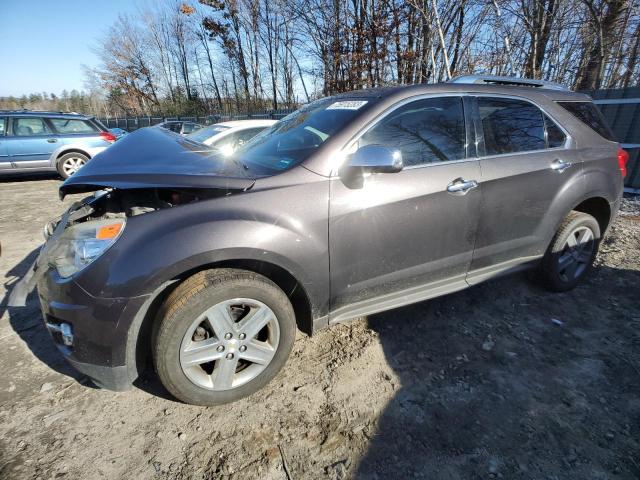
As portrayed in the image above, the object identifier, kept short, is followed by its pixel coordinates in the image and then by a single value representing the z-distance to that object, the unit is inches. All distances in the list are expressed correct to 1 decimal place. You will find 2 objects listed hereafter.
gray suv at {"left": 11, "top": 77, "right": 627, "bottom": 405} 67.9
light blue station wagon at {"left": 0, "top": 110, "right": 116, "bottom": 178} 315.3
